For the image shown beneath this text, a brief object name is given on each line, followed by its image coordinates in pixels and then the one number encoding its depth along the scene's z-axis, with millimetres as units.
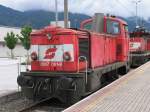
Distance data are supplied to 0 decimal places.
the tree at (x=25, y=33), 41734
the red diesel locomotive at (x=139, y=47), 19846
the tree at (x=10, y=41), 42539
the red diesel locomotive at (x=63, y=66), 7600
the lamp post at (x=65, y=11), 12812
